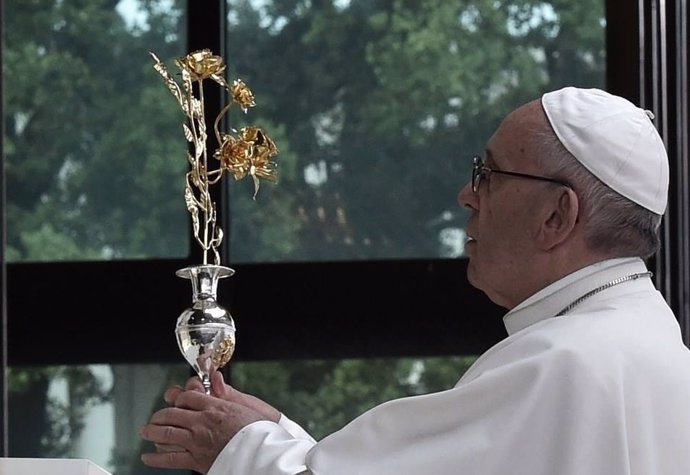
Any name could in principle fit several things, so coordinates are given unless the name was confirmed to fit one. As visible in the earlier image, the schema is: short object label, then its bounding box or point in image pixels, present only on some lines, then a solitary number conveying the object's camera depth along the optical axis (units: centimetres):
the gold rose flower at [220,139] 604
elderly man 486
